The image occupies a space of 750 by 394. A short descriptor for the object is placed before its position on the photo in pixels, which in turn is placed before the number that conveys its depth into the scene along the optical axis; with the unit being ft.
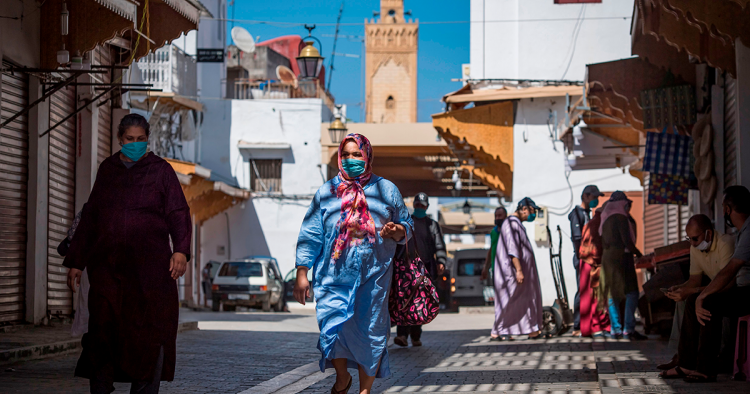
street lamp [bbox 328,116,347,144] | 90.74
